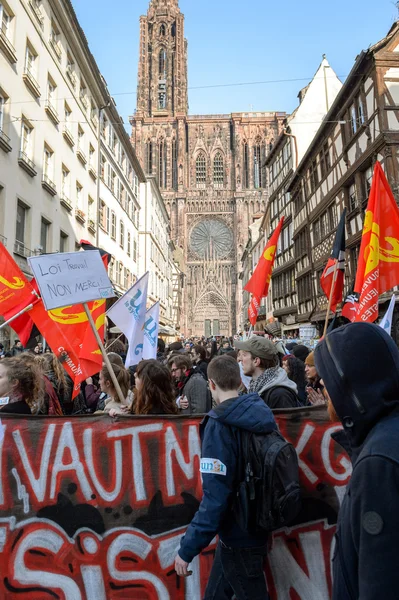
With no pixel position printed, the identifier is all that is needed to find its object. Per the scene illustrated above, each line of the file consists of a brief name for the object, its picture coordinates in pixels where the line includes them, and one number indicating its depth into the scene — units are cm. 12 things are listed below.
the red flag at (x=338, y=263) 660
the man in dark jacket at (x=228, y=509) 211
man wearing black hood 105
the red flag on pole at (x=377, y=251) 548
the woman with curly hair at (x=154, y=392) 326
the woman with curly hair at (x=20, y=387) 327
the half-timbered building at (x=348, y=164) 1412
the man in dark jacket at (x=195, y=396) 487
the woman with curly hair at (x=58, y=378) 539
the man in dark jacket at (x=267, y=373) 318
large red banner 275
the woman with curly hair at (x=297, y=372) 536
